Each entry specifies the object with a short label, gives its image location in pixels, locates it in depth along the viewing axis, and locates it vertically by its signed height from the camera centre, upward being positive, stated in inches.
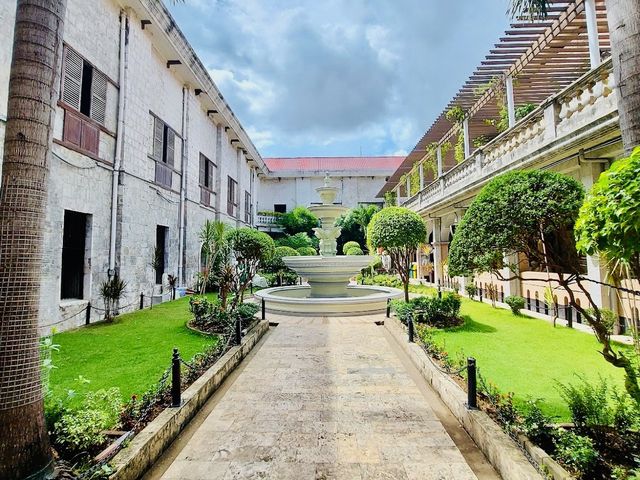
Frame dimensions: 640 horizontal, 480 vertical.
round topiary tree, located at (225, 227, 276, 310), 346.3 +12.8
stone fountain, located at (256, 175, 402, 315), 358.0 -26.8
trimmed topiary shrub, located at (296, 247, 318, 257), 818.8 +22.8
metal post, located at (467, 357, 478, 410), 130.2 -49.6
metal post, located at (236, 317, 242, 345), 225.0 -47.9
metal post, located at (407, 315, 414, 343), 234.1 -48.5
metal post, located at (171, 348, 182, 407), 135.0 -50.5
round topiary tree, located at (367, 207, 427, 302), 381.1 +32.3
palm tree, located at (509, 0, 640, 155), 98.3 +60.7
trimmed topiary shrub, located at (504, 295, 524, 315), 345.1 -44.6
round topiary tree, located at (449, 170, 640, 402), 127.7 +15.6
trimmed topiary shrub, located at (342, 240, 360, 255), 865.8 +38.3
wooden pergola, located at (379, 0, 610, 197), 280.1 +208.0
